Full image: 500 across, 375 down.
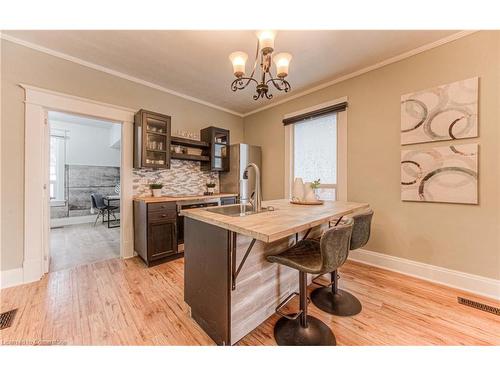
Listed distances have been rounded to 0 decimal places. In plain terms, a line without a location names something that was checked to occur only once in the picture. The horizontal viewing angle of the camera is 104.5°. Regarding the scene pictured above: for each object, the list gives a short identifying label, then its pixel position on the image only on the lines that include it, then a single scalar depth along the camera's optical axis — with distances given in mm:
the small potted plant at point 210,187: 3789
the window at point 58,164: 5176
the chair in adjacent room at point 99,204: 5121
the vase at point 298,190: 2160
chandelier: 1646
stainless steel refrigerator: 3752
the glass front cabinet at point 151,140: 2805
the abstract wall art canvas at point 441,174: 1971
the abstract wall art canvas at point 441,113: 1964
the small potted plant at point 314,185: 2174
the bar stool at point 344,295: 1648
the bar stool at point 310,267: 1193
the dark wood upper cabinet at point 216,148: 3666
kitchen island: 1197
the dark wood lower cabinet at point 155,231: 2572
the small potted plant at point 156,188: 3041
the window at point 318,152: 3104
